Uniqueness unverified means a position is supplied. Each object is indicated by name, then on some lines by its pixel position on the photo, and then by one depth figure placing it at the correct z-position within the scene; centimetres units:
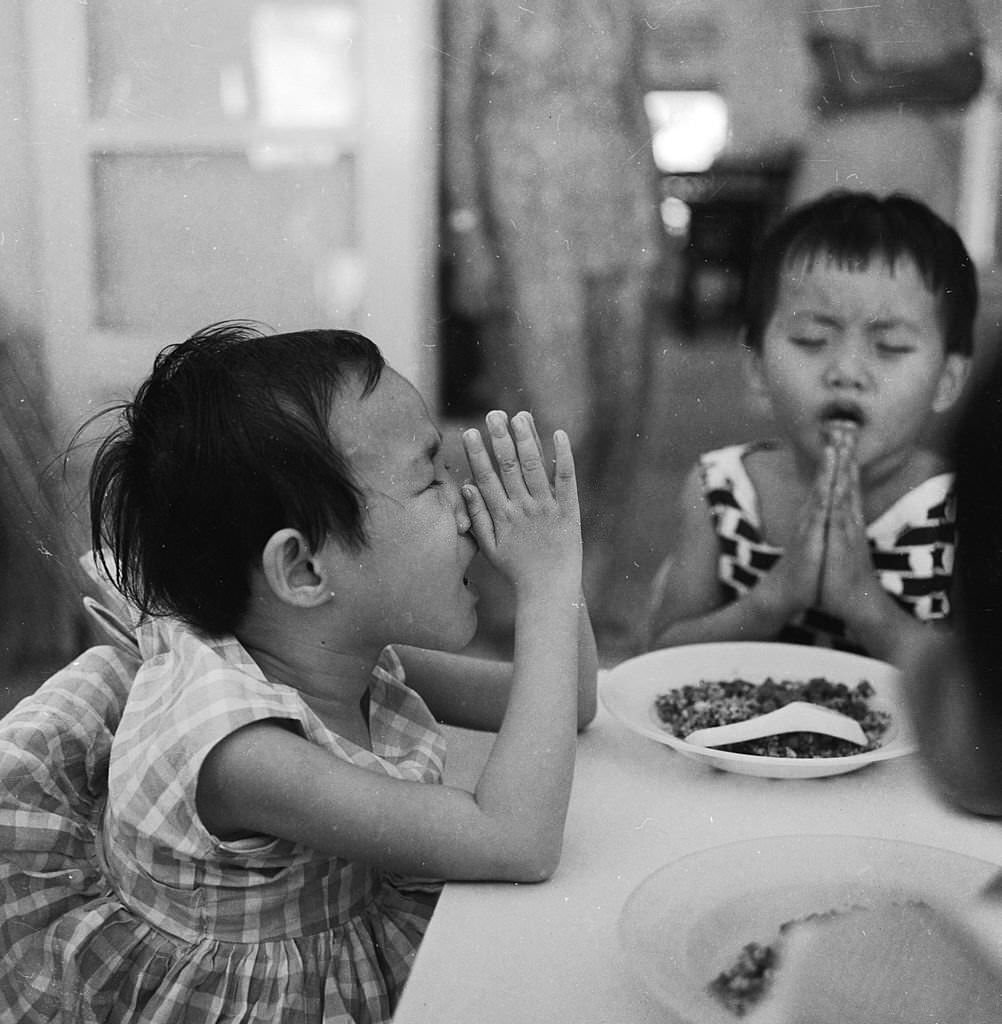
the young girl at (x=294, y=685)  65
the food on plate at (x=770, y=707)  79
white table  53
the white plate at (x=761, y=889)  55
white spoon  78
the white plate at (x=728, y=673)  85
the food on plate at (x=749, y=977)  51
